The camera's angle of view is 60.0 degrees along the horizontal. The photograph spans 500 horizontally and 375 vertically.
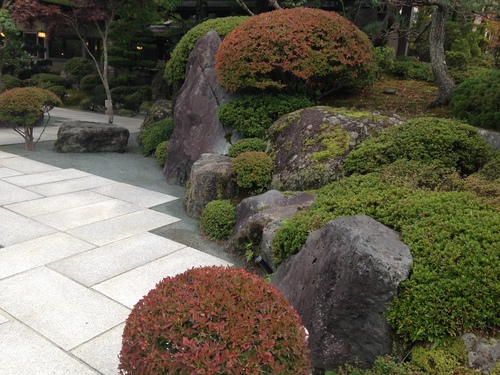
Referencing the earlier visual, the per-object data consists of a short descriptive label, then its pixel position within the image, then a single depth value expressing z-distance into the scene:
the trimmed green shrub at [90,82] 23.69
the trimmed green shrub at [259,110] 9.16
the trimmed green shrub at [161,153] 11.52
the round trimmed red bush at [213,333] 2.53
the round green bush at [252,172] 7.56
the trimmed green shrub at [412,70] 12.14
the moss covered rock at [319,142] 7.05
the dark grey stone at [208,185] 7.82
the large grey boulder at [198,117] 10.16
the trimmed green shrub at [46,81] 23.37
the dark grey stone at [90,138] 12.55
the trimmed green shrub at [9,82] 21.51
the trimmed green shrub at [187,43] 11.27
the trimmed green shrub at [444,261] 3.30
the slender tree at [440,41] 8.67
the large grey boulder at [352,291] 3.54
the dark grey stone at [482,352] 3.19
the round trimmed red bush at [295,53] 8.87
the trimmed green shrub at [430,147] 5.93
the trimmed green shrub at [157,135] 12.61
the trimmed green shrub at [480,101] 7.45
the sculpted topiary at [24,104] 11.72
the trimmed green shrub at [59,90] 22.98
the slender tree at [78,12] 15.05
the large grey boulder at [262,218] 5.61
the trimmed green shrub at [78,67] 24.72
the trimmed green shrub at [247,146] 8.66
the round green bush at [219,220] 7.04
